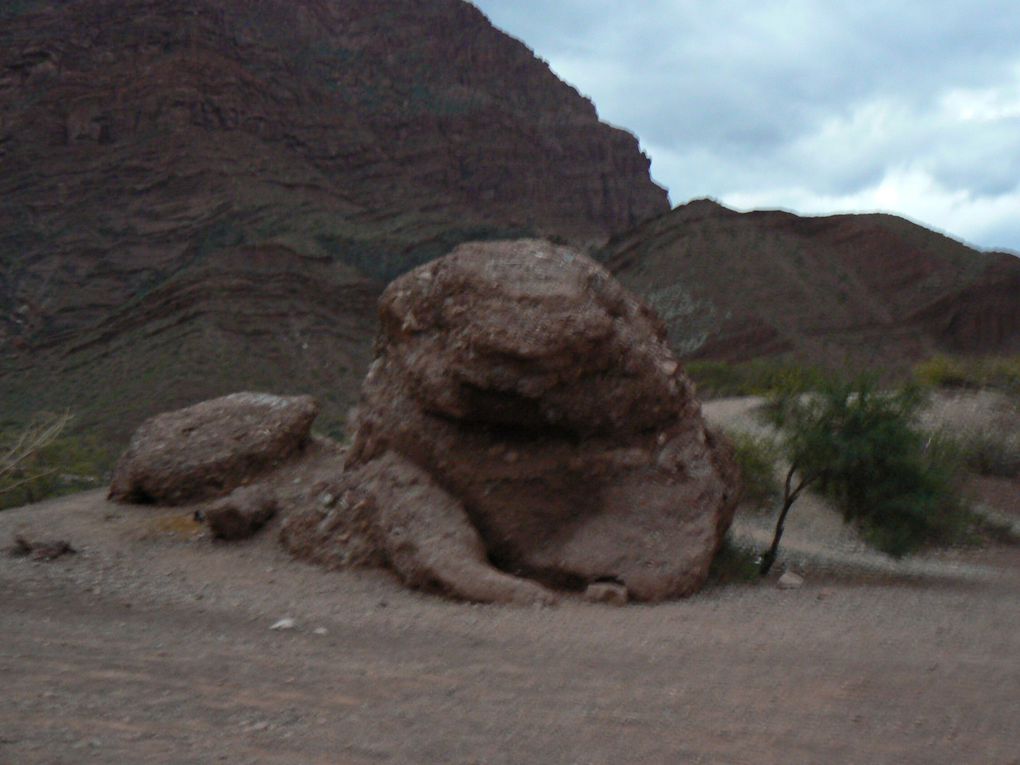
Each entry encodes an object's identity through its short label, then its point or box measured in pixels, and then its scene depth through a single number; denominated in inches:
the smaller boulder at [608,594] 383.6
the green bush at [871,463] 486.3
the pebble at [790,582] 449.7
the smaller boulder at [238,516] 463.8
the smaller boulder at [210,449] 541.0
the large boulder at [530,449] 394.0
